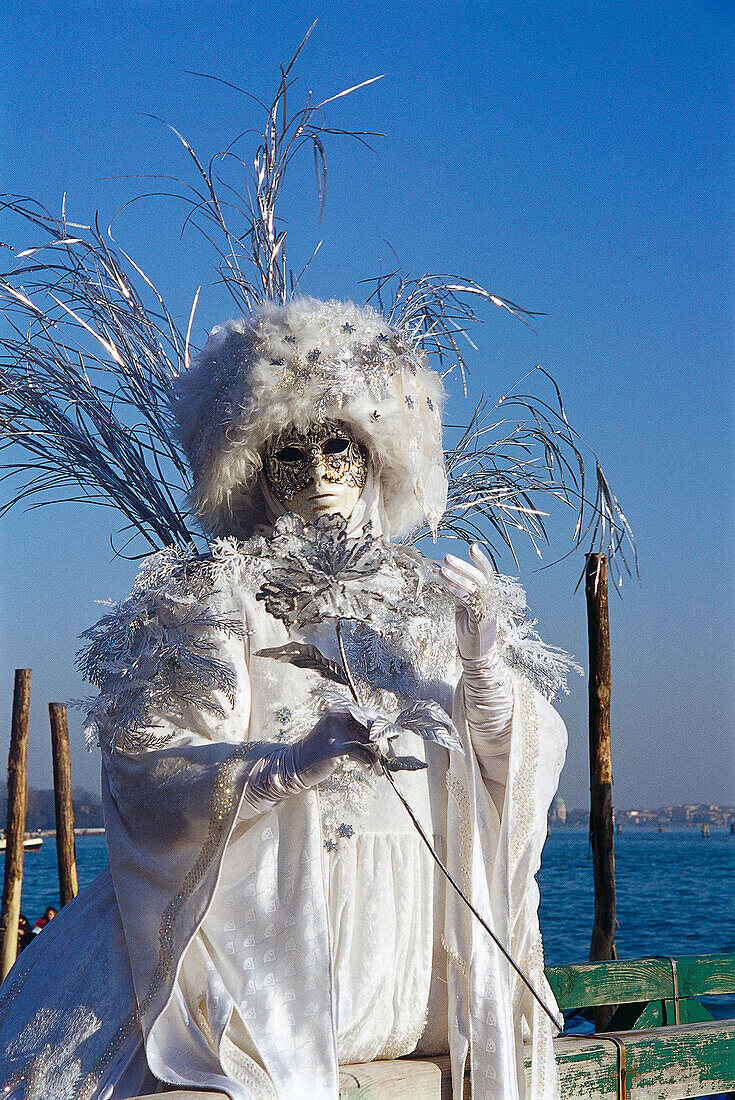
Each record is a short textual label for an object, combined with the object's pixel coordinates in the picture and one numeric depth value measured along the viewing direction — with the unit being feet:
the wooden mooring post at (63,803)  29.66
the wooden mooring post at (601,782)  26.20
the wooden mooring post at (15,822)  30.60
